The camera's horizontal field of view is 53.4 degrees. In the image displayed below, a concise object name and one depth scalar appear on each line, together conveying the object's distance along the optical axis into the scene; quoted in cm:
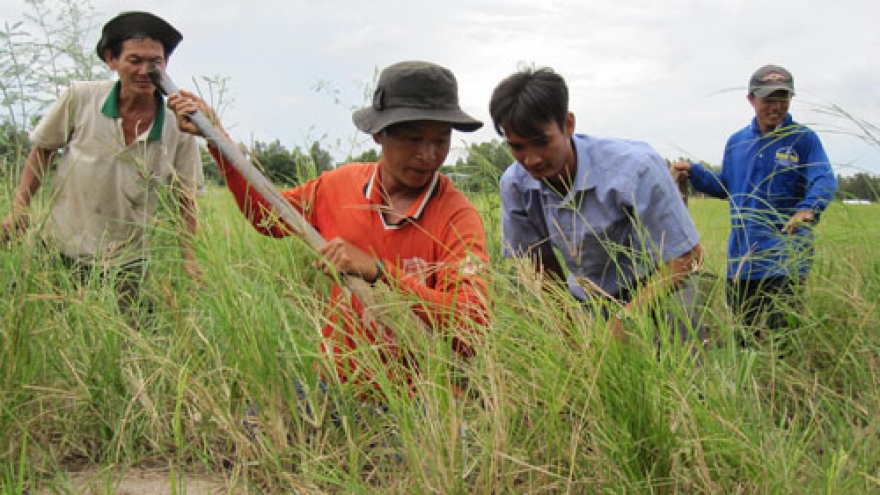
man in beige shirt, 350
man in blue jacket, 404
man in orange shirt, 222
